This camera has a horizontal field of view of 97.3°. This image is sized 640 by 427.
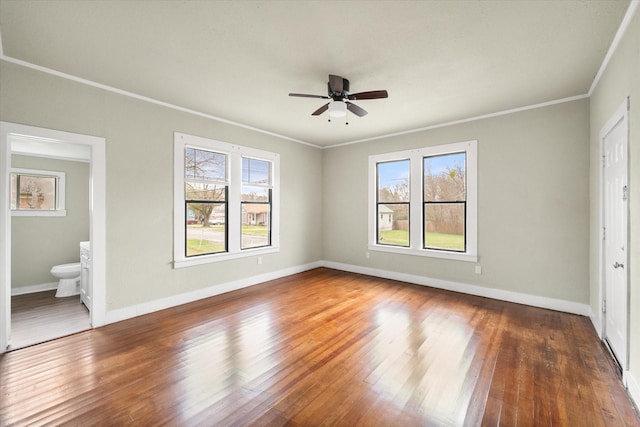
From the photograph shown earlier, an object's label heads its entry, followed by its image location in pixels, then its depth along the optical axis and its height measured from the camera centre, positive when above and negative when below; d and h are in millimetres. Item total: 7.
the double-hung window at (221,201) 4172 +205
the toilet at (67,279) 4398 -1052
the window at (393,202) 5484 +212
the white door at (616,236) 2365 -215
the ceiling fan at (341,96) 2967 +1256
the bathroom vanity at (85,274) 3783 -859
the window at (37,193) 4750 +355
